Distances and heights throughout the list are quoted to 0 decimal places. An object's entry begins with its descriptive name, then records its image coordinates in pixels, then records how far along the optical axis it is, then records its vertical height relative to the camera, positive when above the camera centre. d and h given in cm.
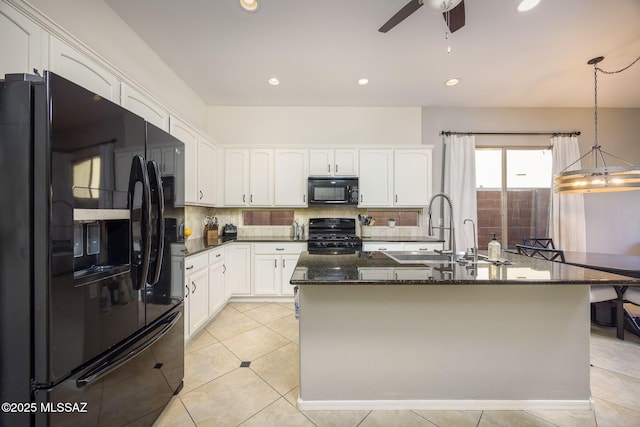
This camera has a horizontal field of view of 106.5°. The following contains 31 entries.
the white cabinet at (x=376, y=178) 366 +56
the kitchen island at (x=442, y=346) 152 -85
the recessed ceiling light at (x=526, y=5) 188 +167
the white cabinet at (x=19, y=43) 109 +82
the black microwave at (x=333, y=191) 357 +35
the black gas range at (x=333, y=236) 342 -33
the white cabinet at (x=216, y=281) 274 -81
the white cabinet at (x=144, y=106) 176 +88
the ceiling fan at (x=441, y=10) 148 +145
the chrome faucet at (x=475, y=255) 174 -30
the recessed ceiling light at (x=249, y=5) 187 +167
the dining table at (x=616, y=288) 227 -73
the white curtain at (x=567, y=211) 370 +5
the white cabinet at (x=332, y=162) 366 +80
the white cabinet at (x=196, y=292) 224 -79
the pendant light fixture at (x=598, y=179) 219 +35
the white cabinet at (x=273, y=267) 340 -75
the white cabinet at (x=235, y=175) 365 +60
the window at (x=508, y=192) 398 +37
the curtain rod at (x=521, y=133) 381 +132
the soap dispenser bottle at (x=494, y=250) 172 -26
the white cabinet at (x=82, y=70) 128 +86
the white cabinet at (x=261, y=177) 366 +57
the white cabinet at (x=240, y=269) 335 -77
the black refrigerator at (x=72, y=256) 88 -18
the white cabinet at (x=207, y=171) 302 +58
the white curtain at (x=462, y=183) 378 +50
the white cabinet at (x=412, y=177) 366 +57
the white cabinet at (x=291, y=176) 366 +59
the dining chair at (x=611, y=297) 239 -84
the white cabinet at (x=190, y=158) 259 +66
